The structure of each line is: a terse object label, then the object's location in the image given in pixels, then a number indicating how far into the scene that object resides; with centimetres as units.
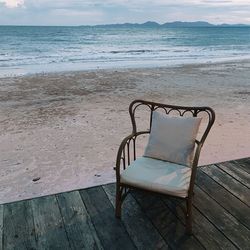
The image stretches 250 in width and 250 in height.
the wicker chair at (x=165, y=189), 250
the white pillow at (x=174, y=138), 292
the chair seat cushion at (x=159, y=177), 253
